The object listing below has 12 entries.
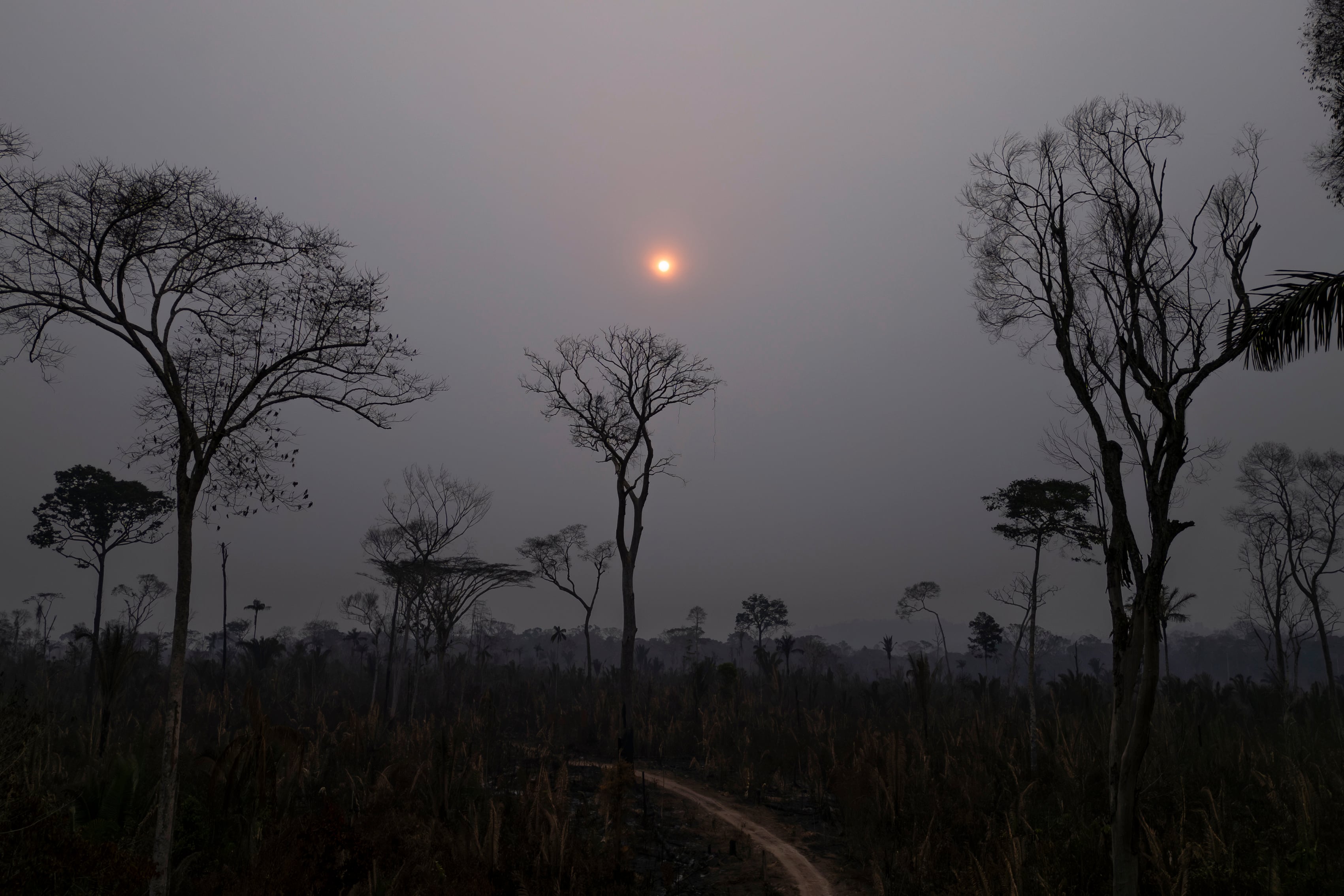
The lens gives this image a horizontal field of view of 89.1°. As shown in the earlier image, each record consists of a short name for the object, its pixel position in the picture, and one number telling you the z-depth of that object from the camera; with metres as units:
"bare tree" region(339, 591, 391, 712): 40.78
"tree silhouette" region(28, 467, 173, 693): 30.38
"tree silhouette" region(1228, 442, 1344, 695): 29.34
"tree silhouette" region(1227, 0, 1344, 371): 6.33
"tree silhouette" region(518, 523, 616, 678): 33.34
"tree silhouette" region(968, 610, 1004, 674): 41.54
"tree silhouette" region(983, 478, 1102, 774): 22.83
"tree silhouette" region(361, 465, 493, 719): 26.62
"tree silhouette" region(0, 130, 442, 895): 8.96
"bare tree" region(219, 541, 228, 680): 28.00
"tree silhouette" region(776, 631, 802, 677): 37.66
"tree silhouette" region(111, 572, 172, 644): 47.84
